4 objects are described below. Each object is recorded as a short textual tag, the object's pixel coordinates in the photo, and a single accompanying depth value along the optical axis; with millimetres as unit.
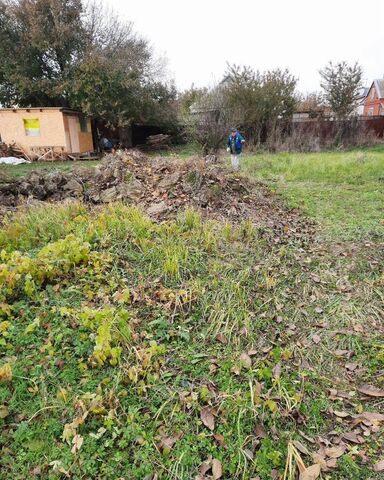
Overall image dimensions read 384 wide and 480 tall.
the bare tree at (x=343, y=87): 19484
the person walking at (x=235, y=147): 9500
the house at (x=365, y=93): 39475
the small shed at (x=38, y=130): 14633
